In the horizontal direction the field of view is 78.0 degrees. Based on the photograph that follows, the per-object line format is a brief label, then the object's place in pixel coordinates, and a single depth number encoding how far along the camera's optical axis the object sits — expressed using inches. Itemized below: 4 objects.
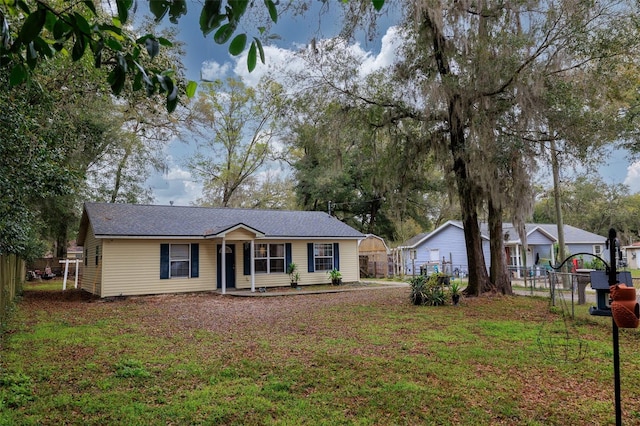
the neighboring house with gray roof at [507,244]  963.3
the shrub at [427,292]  402.9
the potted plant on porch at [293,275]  614.9
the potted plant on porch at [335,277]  646.5
